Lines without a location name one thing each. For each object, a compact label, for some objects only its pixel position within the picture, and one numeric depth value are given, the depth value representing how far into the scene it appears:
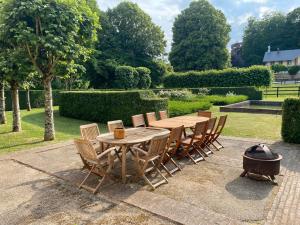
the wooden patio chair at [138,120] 7.68
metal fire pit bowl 4.86
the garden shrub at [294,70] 47.94
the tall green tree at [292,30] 61.67
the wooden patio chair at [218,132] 7.21
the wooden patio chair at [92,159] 4.62
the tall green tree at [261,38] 66.69
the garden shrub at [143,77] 32.84
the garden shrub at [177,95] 20.41
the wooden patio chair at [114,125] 6.49
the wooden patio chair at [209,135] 7.01
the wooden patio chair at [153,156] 4.69
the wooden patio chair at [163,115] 8.58
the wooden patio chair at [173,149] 5.51
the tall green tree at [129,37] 38.72
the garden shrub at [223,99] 19.99
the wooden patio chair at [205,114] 8.80
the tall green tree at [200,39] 43.69
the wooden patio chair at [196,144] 6.28
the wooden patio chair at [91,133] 6.04
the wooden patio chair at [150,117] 7.90
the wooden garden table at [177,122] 6.85
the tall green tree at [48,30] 7.80
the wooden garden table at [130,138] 4.98
